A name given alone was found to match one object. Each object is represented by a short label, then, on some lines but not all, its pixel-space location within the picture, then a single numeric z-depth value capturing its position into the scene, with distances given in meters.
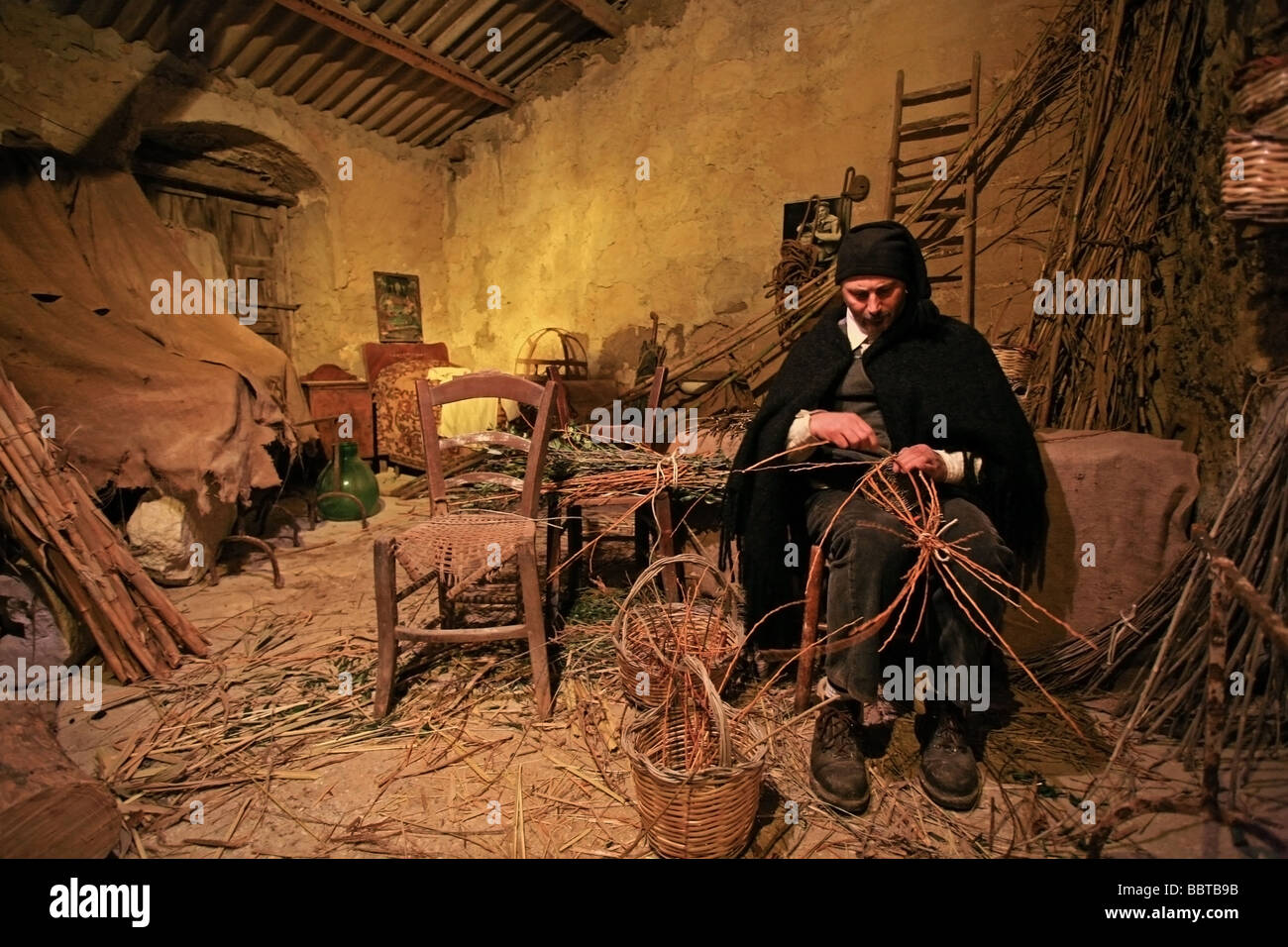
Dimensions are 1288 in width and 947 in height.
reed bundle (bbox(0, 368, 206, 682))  2.31
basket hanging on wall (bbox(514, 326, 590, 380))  5.72
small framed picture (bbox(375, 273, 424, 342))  6.88
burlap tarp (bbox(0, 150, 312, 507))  3.01
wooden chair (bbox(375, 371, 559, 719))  2.15
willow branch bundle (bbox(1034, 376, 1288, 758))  1.73
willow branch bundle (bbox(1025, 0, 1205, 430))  2.78
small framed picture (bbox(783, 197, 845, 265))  4.45
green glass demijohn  4.67
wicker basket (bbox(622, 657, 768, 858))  1.46
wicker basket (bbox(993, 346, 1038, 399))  2.96
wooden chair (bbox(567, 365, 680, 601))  2.58
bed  5.50
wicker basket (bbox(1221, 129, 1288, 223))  1.73
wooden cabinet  5.60
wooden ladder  3.89
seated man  1.78
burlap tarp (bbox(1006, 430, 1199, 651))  2.19
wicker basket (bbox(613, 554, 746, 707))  1.87
